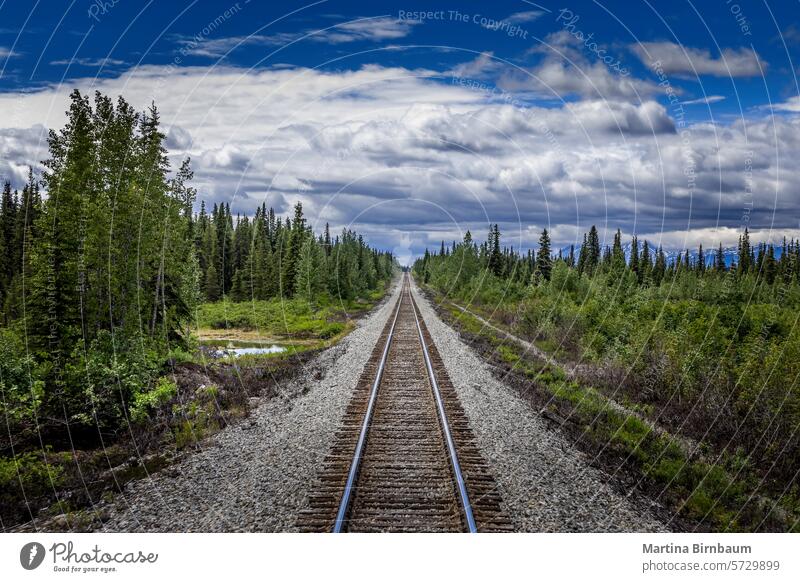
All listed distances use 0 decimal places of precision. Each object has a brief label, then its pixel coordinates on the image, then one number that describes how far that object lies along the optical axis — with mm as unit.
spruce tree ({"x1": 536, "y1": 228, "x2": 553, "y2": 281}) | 54812
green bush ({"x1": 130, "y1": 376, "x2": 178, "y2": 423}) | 11703
